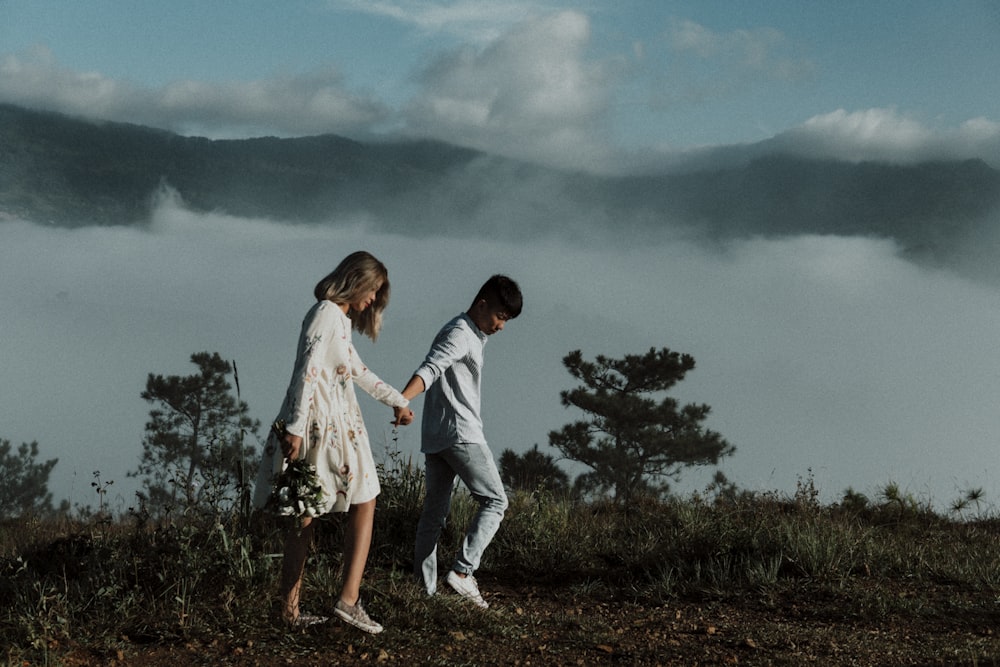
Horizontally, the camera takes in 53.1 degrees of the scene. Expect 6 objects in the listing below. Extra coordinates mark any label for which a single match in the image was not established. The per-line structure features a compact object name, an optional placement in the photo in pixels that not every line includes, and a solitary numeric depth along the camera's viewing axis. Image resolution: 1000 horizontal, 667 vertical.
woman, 5.08
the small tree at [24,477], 25.94
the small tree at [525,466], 19.49
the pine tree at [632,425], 22.08
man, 6.14
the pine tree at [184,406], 23.02
